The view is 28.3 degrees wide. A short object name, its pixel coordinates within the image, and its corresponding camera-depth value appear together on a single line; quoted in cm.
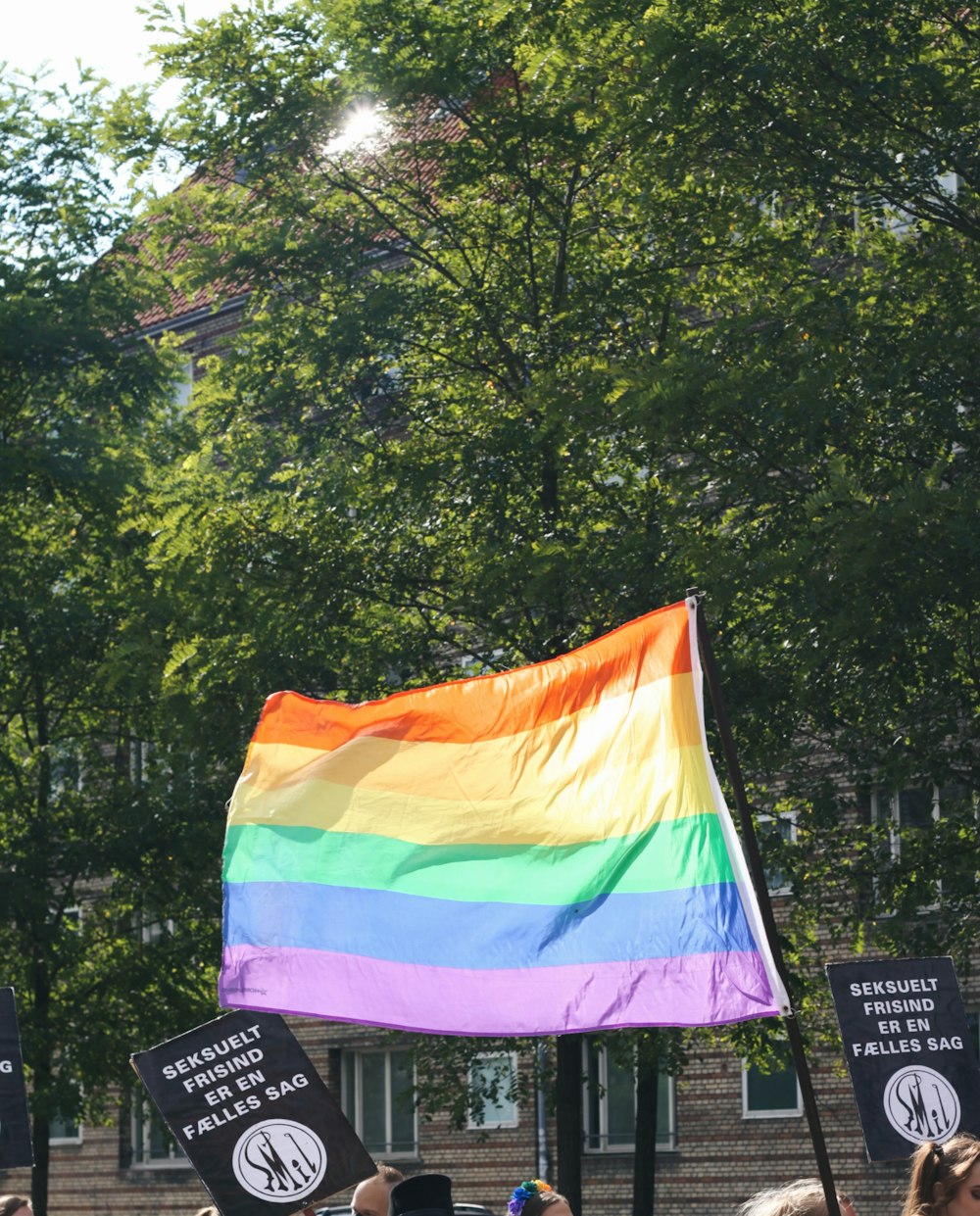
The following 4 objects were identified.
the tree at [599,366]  1434
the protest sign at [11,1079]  933
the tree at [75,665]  2103
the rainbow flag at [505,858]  612
